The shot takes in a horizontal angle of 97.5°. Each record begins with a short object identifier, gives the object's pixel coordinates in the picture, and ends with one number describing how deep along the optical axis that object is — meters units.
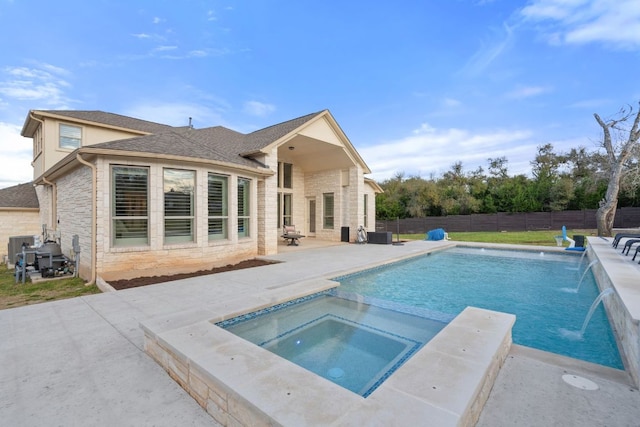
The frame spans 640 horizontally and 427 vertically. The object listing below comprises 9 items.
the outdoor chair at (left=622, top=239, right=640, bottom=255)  8.20
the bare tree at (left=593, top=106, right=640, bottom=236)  15.66
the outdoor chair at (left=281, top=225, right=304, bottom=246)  13.96
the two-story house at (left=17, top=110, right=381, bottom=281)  7.27
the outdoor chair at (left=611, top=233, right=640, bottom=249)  10.22
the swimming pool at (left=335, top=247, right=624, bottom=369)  4.22
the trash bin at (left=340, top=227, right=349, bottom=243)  15.84
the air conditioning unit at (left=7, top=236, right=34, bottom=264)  10.43
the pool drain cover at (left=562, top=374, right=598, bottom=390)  2.60
